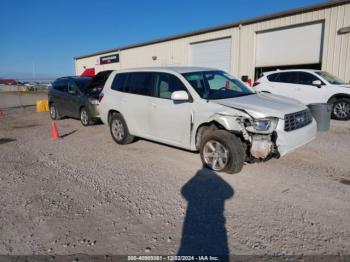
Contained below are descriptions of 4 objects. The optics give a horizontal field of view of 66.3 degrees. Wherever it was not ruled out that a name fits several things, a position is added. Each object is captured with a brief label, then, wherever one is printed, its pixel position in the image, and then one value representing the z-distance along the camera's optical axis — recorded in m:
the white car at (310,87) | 9.09
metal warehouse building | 12.05
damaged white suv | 4.12
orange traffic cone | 7.86
